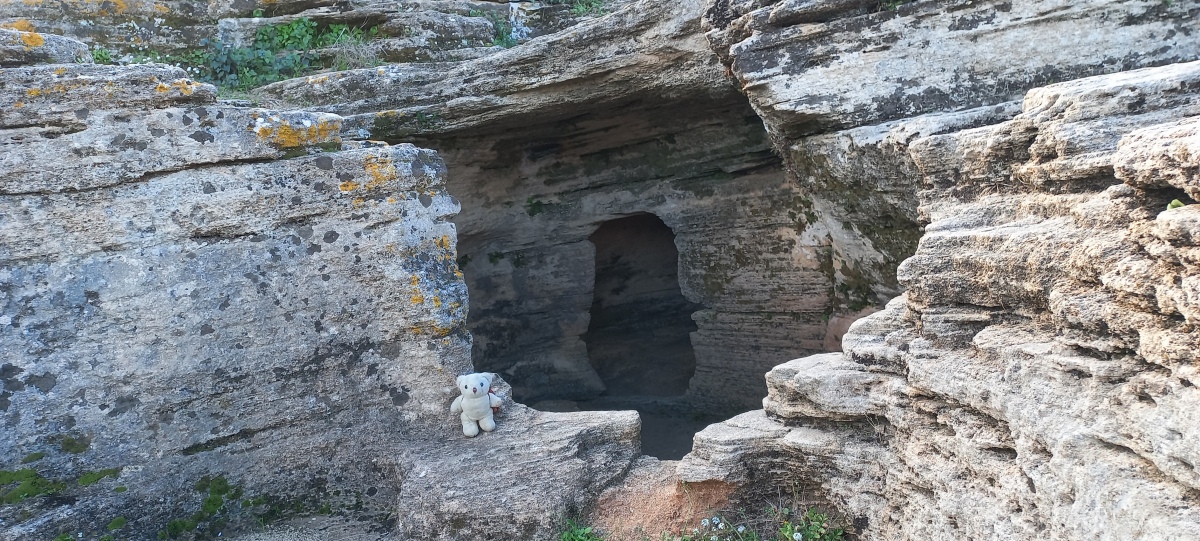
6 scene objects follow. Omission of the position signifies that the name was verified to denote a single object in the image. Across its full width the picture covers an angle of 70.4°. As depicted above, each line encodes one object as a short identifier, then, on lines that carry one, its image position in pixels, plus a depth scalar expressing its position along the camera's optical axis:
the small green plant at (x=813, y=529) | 4.37
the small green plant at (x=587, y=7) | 9.04
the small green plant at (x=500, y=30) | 8.81
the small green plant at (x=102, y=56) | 7.57
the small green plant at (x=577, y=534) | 4.57
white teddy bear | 5.29
